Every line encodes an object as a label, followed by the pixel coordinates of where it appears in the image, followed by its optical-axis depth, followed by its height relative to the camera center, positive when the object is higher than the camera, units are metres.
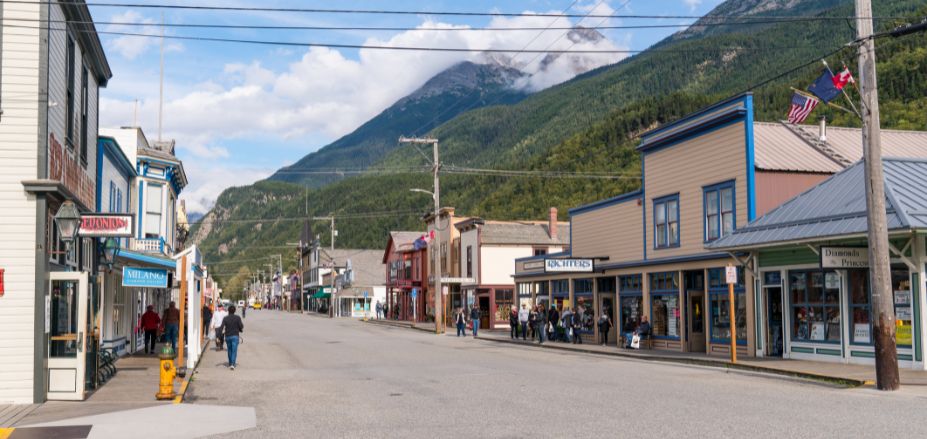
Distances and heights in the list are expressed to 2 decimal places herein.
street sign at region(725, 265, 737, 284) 24.17 +0.27
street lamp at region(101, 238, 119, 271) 21.78 +0.94
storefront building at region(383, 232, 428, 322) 72.94 +0.89
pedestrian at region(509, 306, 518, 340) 41.44 -1.70
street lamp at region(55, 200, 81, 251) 15.51 +1.20
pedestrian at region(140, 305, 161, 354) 29.89 -1.19
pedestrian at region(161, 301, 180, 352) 28.33 -1.05
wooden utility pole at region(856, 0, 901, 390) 17.62 +1.29
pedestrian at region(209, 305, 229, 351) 33.19 -1.45
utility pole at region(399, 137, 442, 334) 49.66 +1.38
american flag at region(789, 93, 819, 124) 24.62 +4.89
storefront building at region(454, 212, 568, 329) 56.62 +2.10
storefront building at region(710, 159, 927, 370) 21.17 +0.40
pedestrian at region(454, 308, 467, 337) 45.78 -1.84
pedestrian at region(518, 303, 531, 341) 40.09 -1.55
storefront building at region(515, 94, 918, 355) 27.23 +2.49
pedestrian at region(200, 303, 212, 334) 37.99 -1.11
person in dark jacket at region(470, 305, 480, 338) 45.61 -1.64
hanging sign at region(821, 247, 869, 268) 21.09 +0.62
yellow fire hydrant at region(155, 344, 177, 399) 16.34 -1.56
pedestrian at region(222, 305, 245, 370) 24.48 -1.21
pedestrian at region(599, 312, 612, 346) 35.06 -1.58
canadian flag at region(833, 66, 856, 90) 21.41 +4.93
